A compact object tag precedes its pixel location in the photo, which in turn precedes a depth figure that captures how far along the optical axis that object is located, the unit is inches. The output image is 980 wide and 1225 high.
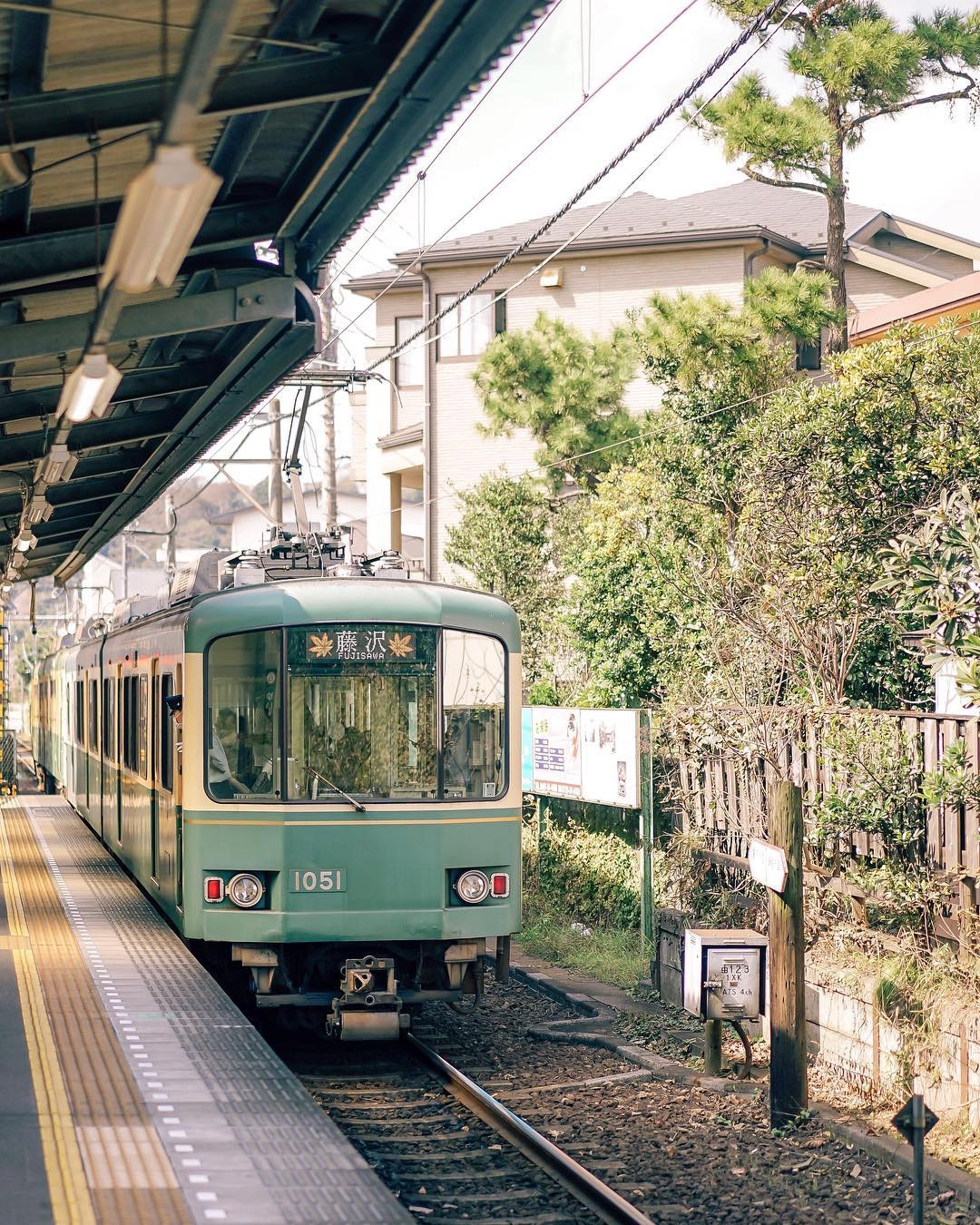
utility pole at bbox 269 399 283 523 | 1111.6
